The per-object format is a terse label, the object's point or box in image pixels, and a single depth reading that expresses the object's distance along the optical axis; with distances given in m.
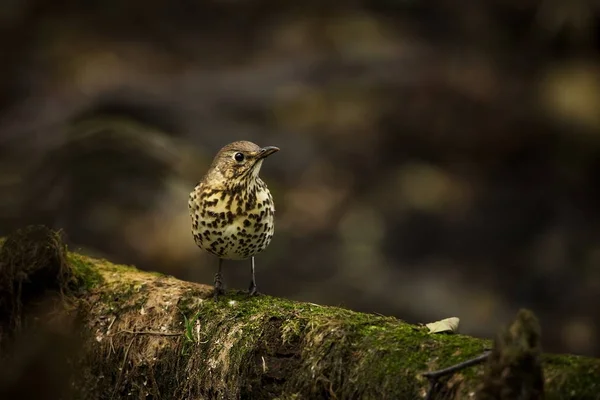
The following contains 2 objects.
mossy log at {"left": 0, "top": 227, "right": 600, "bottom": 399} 7.38
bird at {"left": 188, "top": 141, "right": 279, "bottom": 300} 10.35
